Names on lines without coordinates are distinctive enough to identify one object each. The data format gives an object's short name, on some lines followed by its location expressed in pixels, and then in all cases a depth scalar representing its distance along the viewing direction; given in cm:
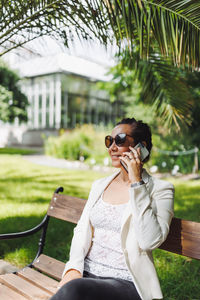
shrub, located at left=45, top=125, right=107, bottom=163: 1345
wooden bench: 204
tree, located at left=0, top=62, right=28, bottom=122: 1767
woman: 187
